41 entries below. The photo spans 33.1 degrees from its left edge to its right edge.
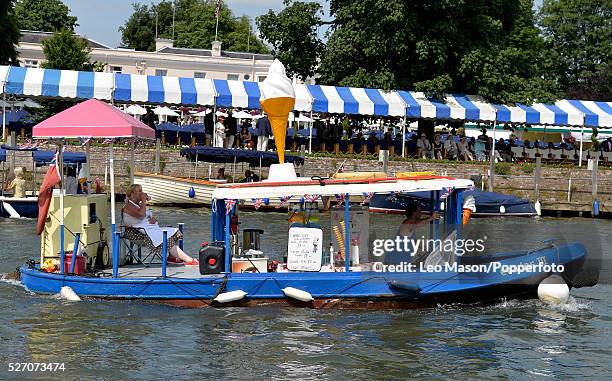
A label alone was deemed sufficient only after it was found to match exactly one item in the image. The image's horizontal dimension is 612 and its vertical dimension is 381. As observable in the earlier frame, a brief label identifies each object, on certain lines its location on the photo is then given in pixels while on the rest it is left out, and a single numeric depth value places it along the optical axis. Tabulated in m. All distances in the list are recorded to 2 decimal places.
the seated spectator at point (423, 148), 42.69
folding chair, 17.52
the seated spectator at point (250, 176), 33.59
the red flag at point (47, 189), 16.64
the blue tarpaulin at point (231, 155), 35.28
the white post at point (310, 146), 40.88
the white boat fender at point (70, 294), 16.72
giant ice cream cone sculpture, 18.50
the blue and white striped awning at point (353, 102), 41.53
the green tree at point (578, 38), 82.00
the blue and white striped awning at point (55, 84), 39.62
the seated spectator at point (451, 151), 43.41
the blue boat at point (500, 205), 35.34
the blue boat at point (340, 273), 16.31
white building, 78.88
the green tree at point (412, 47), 43.72
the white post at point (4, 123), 38.78
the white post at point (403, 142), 41.84
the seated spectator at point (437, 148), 43.09
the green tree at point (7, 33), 49.22
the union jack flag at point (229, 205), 16.19
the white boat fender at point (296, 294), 16.33
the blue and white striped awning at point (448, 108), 42.44
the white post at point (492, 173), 38.60
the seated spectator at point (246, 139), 40.97
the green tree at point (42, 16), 86.25
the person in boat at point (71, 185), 27.55
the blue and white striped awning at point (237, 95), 41.19
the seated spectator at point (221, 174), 35.48
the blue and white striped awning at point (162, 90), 40.31
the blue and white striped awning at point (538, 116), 43.41
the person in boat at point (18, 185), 31.30
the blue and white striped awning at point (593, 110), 44.22
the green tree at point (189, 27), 100.62
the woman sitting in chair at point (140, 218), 17.52
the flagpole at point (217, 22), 82.25
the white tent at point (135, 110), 53.18
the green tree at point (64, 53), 60.90
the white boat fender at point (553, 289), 16.89
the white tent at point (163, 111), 56.81
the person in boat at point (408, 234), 16.42
